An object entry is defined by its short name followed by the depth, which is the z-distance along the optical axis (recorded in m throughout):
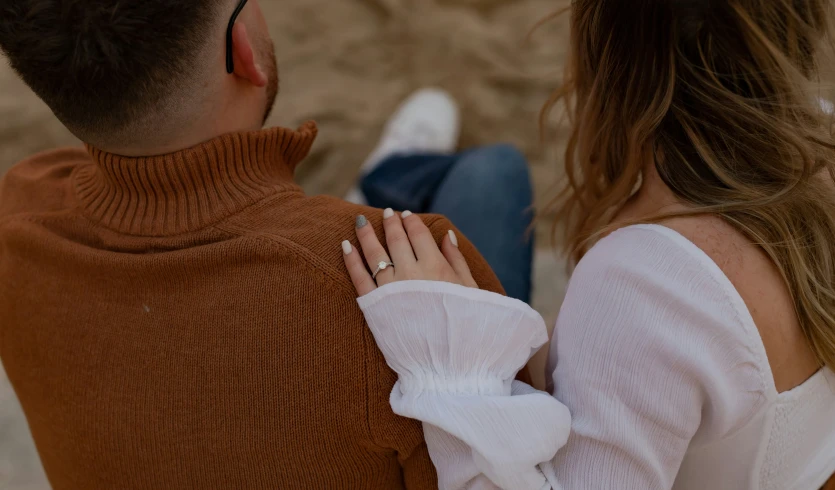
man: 0.85
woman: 0.85
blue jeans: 1.58
